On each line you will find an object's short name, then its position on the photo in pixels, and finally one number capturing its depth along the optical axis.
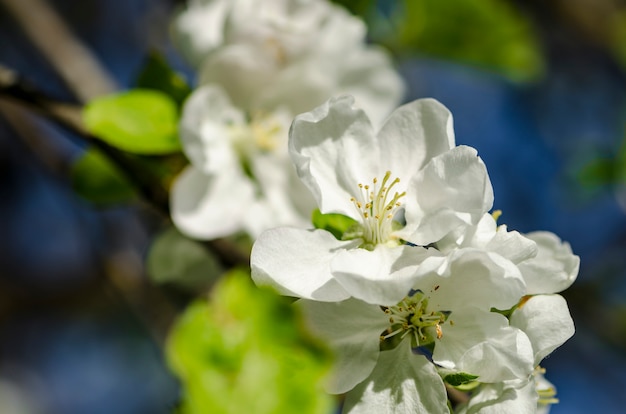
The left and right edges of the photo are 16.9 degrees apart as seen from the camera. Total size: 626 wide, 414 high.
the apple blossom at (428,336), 0.33
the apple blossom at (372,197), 0.33
